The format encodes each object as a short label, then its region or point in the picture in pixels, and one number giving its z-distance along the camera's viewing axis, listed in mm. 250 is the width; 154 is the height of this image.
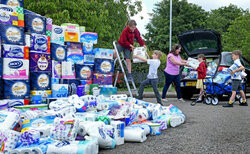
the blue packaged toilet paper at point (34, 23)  5270
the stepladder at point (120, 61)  7315
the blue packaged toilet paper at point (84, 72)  6191
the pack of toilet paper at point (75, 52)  6074
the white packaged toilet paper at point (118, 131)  3514
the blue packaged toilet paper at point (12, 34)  4824
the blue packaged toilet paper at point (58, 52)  5648
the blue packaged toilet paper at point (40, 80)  5168
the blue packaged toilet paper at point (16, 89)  4730
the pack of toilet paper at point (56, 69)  5484
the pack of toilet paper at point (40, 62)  5137
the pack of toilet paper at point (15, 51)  4746
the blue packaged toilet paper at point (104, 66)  6609
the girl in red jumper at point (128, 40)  7355
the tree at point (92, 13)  13723
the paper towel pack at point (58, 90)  5402
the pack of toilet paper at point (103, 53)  6664
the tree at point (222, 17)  43594
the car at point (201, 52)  9816
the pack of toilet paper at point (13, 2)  5001
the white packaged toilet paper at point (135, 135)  3654
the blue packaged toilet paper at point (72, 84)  5675
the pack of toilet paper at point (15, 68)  4707
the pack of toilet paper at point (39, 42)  5195
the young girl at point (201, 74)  9203
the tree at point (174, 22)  40312
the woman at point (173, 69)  9070
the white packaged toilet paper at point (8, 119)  3373
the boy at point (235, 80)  8180
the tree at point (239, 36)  35812
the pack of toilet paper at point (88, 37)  6633
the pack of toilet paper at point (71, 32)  6147
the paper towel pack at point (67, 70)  5691
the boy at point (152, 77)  7136
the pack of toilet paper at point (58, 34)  5907
